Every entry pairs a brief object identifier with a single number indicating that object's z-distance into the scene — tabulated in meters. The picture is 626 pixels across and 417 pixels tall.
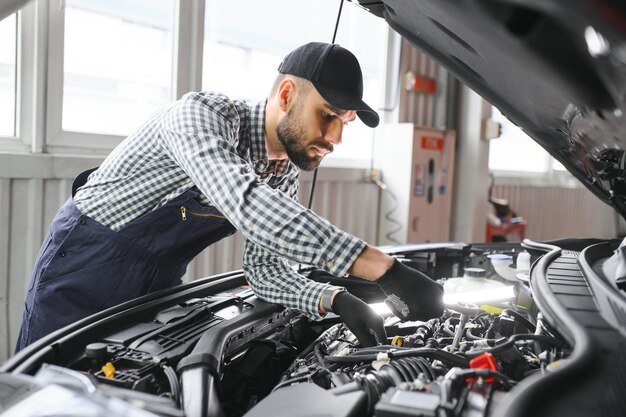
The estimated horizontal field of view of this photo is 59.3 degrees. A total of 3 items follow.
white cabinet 4.05
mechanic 1.39
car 0.71
